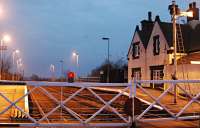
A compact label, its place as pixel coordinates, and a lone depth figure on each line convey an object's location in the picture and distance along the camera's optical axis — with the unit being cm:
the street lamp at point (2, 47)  4152
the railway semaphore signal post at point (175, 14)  2361
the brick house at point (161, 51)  3336
